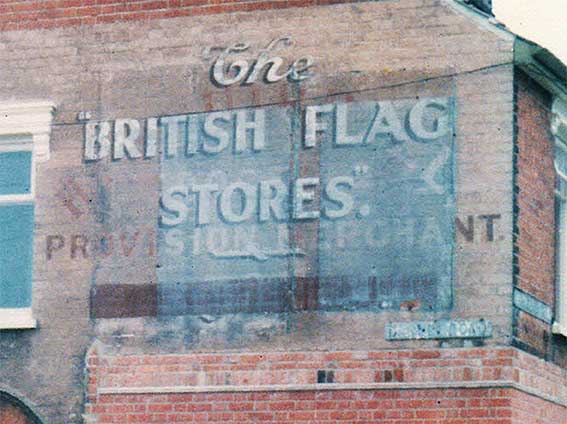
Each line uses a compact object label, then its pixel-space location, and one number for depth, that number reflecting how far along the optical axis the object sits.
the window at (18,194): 16.86
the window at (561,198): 16.83
